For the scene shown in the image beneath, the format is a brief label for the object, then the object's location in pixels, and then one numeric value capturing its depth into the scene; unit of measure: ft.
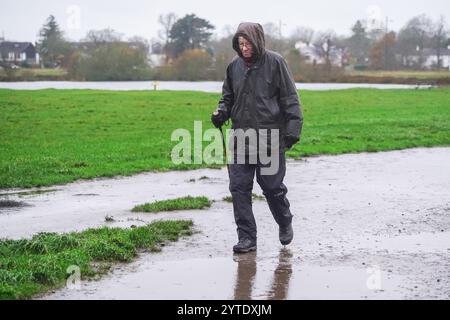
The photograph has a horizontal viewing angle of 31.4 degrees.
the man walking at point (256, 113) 26.78
